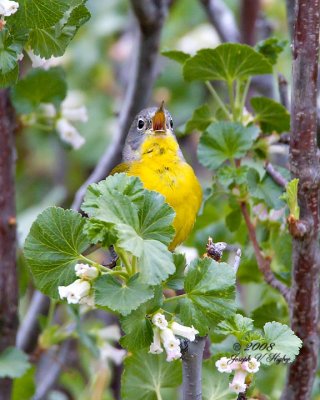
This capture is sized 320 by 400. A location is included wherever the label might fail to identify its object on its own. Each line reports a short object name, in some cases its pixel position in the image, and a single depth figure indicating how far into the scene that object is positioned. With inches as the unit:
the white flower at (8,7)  137.5
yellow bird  218.8
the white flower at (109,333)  240.1
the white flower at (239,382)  139.6
